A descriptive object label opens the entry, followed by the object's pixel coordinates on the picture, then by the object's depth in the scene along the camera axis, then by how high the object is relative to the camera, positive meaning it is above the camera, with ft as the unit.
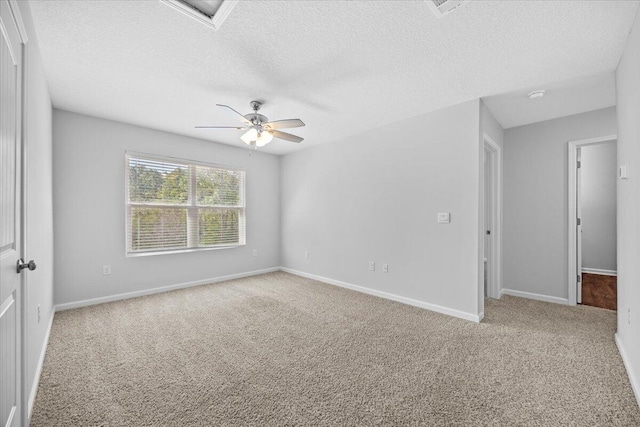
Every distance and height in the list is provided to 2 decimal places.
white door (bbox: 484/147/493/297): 12.60 -0.25
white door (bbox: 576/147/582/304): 11.53 -1.33
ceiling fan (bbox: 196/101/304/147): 8.87 +2.90
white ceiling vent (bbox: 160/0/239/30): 5.41 +4.12
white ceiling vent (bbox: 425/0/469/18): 5.36 +4.10
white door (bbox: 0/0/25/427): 3.70 -0.05
